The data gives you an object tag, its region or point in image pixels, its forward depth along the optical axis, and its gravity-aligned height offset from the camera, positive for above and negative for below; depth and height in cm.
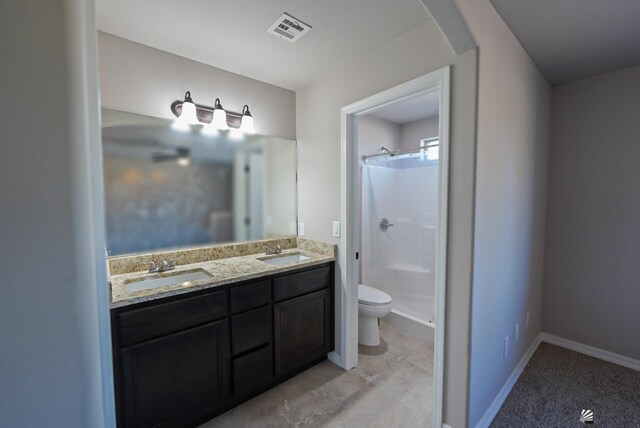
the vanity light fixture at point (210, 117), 192 +62
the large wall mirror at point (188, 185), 176 +11
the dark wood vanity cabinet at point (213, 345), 141 -89
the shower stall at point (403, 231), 292 -37
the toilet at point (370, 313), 249 -104
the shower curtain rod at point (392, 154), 281 +48
